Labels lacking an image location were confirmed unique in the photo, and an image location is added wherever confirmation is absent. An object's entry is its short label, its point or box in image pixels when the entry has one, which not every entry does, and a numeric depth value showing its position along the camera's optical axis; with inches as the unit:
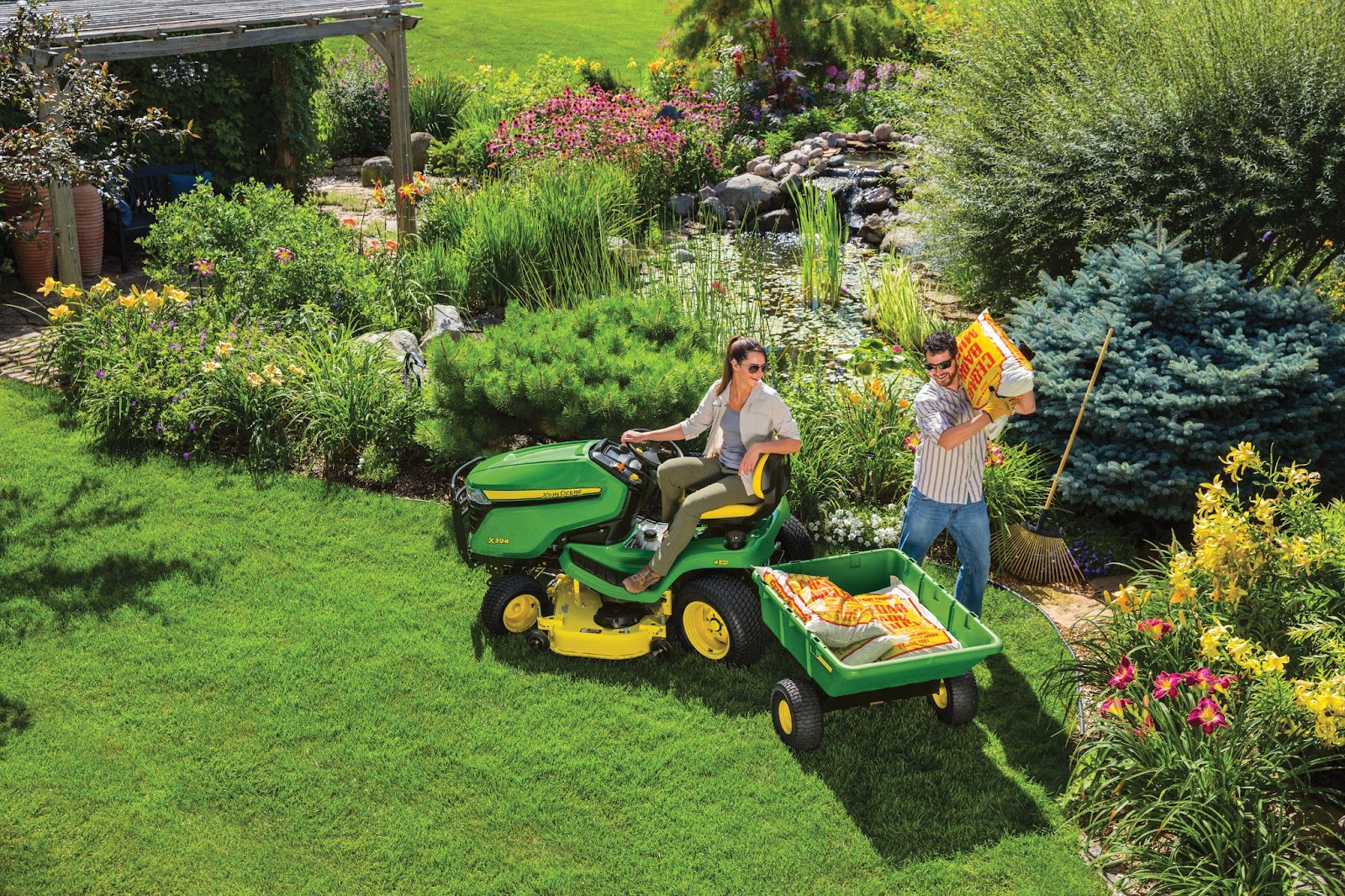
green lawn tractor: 197.9
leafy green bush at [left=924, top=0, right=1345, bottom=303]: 291.6
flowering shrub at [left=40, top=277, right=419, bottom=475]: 275.3
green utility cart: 171.6
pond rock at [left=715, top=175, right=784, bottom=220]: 495.8
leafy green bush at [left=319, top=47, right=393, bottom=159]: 625.9
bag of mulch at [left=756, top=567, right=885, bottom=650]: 175.3
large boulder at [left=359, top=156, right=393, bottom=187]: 576.1
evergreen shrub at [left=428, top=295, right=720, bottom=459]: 250.2
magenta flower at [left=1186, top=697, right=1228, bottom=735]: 156.9
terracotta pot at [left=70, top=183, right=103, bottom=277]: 404.8
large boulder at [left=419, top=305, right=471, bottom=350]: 327.6
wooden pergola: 350.6
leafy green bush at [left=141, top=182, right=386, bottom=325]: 324.2
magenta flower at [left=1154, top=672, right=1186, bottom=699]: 165.5
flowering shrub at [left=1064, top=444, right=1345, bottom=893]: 151.3
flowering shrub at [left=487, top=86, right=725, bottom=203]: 464.4
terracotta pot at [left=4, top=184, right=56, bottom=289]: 386.6
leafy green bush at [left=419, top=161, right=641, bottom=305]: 356.5
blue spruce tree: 234.7
